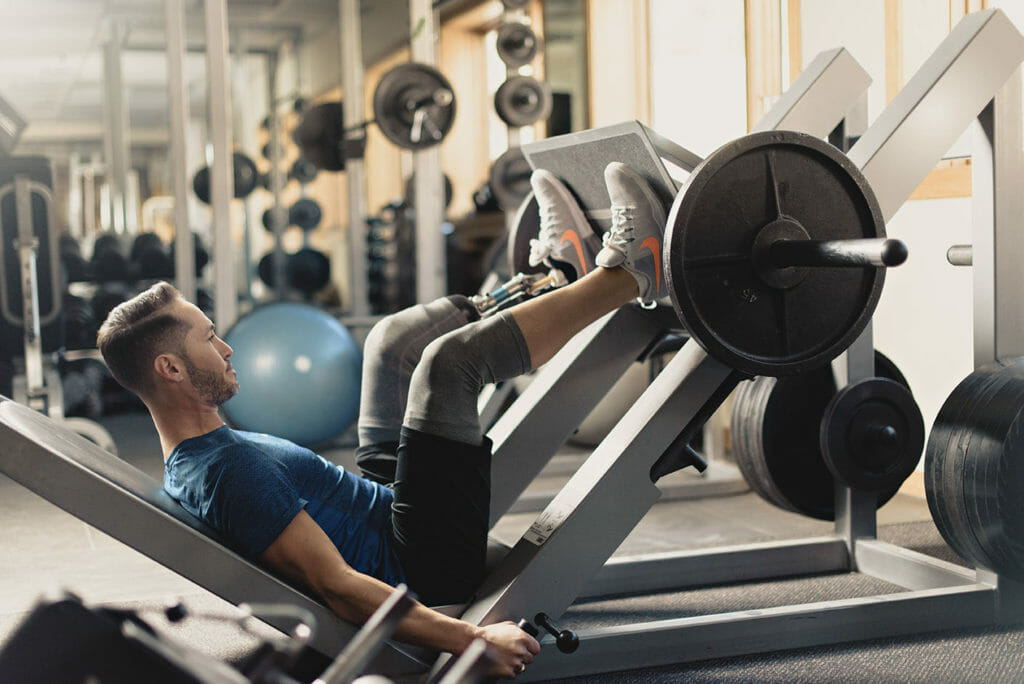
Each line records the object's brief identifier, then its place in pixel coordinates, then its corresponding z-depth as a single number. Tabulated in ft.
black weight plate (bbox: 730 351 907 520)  8.61
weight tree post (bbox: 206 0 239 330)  14.55
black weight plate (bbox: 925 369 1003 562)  7.11
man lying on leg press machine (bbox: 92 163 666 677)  5.55
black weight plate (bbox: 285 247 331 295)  24.80
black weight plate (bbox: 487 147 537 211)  16.60
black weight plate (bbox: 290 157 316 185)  26.03
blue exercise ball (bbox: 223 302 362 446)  12.69
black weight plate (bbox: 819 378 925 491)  8.02
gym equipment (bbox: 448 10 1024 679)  6.16
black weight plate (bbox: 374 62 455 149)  15.49
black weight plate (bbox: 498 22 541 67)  16.46
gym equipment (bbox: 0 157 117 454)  13.55
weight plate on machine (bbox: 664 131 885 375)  5.97
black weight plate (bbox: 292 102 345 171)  19.25
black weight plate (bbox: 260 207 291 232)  24.02
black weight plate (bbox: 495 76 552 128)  16.60
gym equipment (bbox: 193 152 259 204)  23.12
